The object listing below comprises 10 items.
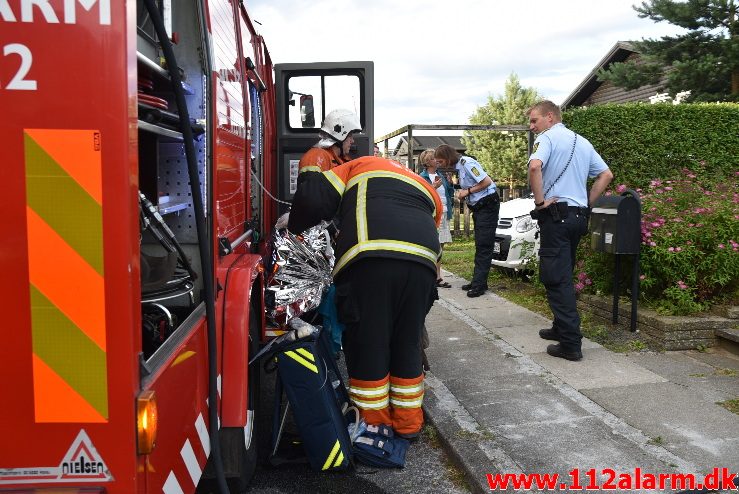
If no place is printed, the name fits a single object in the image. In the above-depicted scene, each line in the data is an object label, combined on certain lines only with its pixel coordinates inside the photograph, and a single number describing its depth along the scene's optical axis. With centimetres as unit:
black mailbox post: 541
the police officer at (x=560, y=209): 508
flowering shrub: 561
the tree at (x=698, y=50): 1403
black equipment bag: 339
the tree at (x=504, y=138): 4266
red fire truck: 148
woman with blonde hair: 862
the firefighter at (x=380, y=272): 355
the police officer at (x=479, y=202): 777
